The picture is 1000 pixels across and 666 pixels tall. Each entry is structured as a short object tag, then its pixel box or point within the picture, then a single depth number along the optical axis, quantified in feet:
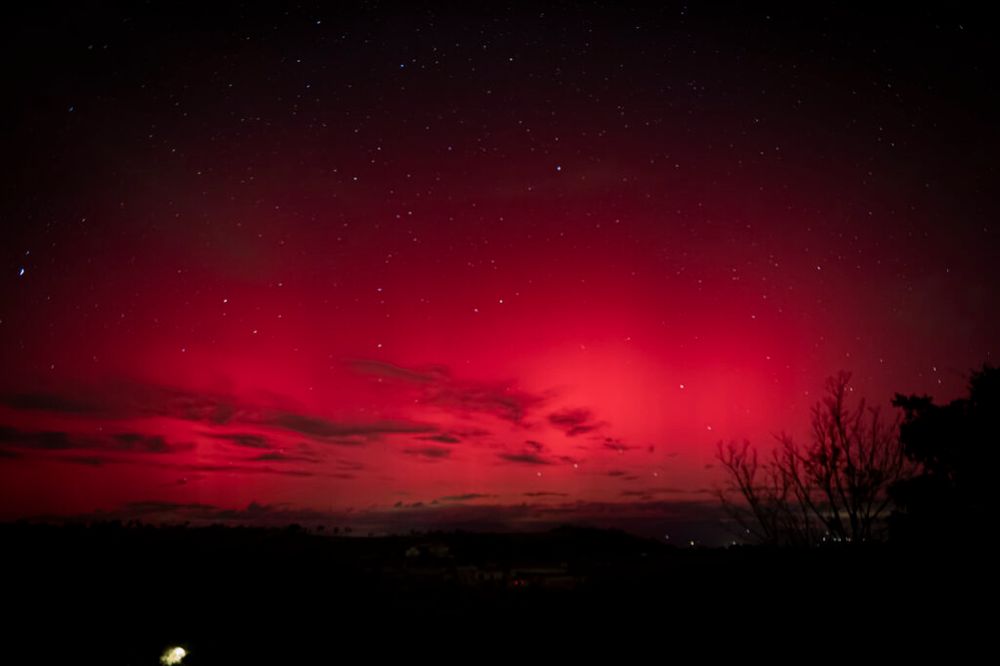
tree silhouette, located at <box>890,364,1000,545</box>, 47.70
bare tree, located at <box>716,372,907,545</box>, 60.64
